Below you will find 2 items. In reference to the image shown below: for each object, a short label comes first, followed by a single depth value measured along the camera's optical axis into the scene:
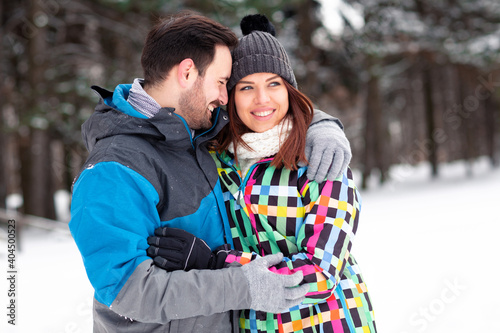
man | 1.52
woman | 1.87
